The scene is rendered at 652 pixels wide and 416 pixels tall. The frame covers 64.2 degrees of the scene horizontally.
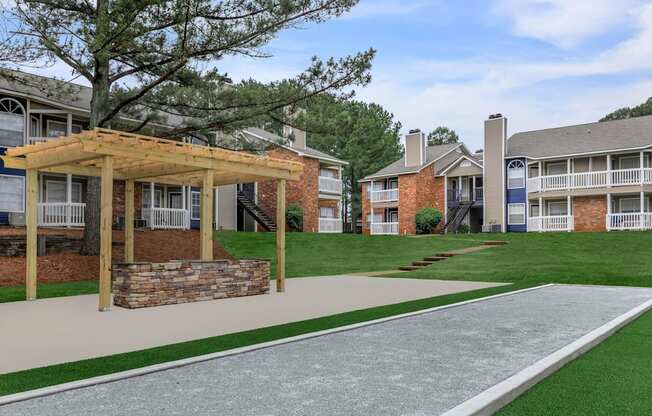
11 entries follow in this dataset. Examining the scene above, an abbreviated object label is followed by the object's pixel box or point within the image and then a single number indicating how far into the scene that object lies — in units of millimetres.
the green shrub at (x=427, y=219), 35844
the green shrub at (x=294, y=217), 32750
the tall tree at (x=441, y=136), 65625
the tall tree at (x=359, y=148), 49250
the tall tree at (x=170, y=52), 12805
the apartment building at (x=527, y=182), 30500
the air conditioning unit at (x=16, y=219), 20547
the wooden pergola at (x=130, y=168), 9281
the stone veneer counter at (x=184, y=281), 9828
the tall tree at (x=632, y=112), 55062
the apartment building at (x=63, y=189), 20578
